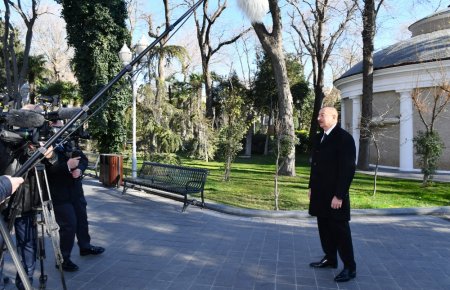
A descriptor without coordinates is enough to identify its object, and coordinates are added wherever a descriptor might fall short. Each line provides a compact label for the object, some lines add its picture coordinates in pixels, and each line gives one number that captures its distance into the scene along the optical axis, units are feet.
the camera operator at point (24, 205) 11.69
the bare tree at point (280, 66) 51.21
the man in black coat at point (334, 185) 15.21
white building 58.29
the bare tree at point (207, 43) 99.04
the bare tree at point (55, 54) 151.23
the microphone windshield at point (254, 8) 12.07
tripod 11.83
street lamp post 38.22
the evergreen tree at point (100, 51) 45.09
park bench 29.91
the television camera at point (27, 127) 10.87
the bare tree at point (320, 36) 79.87
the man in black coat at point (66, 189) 15.11
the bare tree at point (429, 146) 41.29
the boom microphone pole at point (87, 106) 7.91
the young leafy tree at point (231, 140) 45.65
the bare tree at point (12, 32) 73.31
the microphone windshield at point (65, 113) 11.67
